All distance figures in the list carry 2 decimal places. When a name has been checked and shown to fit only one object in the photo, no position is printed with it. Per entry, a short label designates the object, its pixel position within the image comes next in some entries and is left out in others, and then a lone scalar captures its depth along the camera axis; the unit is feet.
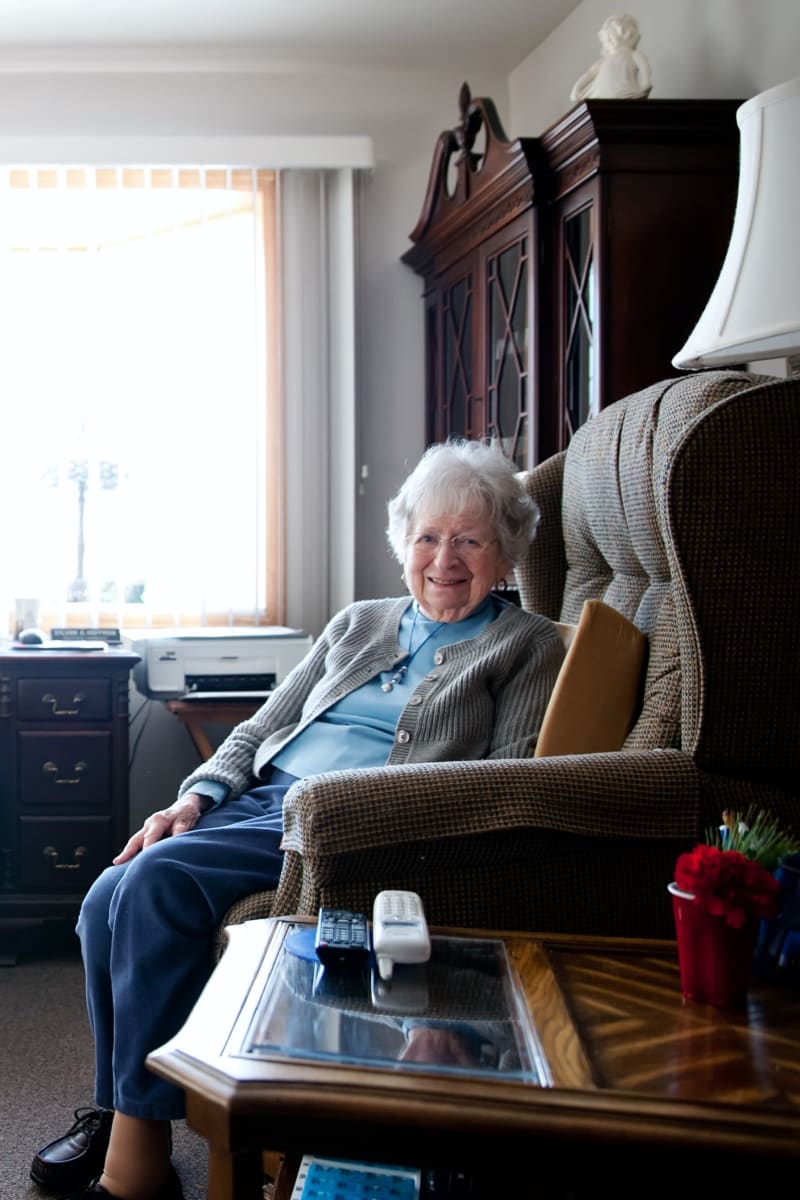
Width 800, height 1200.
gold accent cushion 5.43
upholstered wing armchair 4.33
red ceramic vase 3.54
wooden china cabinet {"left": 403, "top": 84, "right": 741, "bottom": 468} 7.87
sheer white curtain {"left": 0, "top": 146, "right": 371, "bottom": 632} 11.76
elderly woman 5.07
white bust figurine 8.27
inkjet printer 10.50
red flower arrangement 3.49
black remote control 3.65
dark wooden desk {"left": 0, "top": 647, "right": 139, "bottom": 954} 9.77
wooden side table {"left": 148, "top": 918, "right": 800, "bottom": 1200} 2.81
